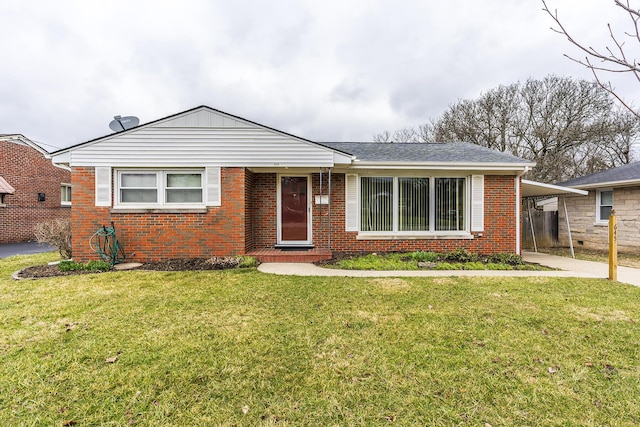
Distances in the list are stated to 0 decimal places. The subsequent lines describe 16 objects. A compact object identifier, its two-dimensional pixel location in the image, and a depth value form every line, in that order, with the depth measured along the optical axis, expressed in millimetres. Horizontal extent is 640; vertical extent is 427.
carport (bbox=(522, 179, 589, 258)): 9188
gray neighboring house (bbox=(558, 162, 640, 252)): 10258
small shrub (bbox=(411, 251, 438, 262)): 7832
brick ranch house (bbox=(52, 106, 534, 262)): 7777
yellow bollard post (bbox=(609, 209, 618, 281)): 6152
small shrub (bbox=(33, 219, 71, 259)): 8305
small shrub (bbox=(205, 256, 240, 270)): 7172
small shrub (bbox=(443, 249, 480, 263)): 7904
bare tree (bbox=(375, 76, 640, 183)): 19594
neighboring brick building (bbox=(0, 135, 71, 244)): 13430
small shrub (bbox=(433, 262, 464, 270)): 7121
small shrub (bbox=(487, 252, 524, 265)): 7809
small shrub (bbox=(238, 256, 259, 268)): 7188
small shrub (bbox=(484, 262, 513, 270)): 7195
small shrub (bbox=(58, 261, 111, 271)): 6941
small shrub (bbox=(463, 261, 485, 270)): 7168
